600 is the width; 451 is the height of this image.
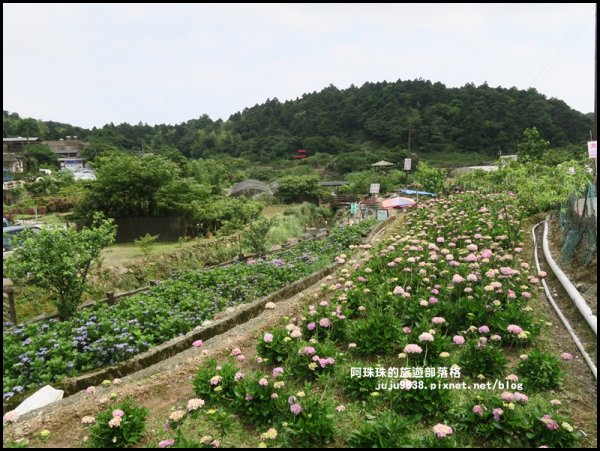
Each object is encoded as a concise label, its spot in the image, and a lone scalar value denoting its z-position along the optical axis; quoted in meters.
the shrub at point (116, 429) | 2.66
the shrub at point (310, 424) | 2.62
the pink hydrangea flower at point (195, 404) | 2.72
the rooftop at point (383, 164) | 47.50
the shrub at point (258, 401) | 2.89
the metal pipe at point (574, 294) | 4.11
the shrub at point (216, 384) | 3.12
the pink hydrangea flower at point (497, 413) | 2.61
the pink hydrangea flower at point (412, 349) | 3.25
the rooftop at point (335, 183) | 43.56
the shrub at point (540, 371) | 3.23
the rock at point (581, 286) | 5.13
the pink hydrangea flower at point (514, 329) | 3.52
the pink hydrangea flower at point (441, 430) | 2.37
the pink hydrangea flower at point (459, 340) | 3.49
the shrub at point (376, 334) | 3.83
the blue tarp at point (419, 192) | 18.34
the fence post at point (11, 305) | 7.11
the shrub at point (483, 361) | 3.41
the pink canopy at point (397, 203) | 16.70
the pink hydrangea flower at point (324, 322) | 4.07
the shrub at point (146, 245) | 12.62
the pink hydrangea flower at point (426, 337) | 3.31
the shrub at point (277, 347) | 3.70
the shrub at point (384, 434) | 2.46
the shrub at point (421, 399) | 2.93
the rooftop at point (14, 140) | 48.42
